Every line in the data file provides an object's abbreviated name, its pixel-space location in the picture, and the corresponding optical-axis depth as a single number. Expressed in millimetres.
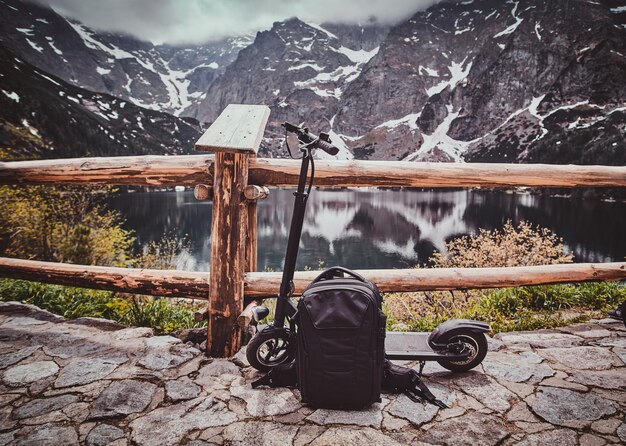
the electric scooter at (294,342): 2289
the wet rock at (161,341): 2886
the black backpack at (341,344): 1979
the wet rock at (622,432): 1741
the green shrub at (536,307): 3520
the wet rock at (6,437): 1731
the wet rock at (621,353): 2586
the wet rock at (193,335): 3090
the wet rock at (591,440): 1703
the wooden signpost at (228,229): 2670
